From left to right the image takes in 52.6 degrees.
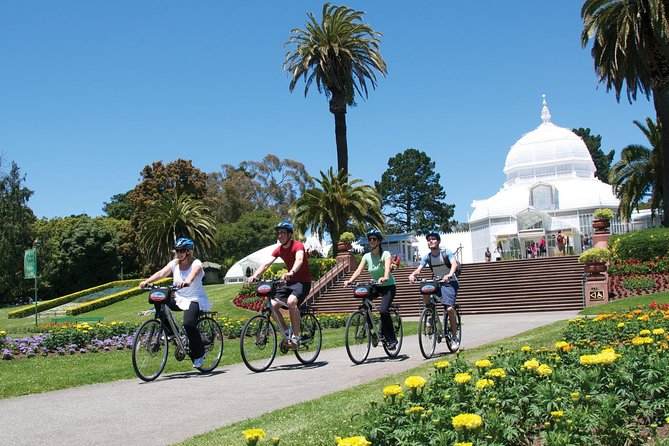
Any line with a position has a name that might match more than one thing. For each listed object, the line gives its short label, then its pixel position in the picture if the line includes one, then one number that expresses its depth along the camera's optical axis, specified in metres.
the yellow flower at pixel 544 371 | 4.53
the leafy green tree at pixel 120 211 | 82.75
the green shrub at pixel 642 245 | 25.08
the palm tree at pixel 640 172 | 34.91
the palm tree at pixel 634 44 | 25.86
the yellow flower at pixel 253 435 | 2.93
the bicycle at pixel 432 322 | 9.80
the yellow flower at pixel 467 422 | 3.23
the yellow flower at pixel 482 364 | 4.81
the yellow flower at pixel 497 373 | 4.47
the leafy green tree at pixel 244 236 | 68.69
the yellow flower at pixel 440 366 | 5.15
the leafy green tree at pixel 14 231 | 52.75
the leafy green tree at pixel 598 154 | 86.44
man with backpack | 10.00
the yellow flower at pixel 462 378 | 4.30
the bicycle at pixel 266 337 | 8.87
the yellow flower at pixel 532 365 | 4.67
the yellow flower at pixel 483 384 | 4.30
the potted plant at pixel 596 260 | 22.91
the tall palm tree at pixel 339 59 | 38.88
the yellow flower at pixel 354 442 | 2.95
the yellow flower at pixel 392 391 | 4.06
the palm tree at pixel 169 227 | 44.34
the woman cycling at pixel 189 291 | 8.74
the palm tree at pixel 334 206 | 37.16
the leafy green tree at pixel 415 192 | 79.19
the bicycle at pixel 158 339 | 8.55
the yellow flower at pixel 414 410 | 3.80
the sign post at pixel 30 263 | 25.32
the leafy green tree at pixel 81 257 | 60.53
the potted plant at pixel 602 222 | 28.19
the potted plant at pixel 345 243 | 33.53
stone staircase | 25.30
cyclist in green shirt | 9.62
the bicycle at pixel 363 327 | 9.34
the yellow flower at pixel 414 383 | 4.17
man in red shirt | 8.95
